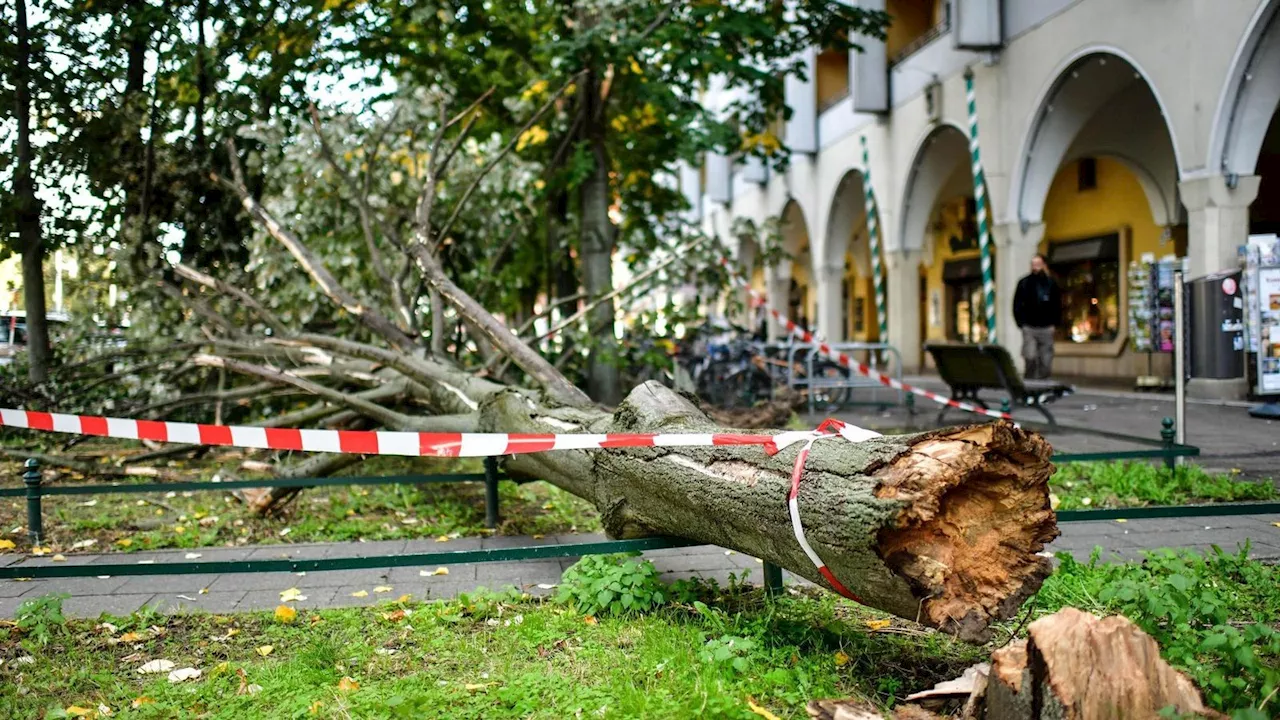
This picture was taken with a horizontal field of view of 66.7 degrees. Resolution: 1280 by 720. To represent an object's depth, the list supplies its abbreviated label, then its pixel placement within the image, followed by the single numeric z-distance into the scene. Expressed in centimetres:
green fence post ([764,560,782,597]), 366
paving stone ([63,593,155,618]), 409
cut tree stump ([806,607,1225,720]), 231
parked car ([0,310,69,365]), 838
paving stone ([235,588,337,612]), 414
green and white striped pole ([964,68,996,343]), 1438
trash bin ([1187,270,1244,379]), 725
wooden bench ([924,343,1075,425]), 888
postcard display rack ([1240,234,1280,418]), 895
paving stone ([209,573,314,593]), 448
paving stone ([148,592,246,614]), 410
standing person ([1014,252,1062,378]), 1160
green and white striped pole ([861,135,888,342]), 1816
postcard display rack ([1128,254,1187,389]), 1296
